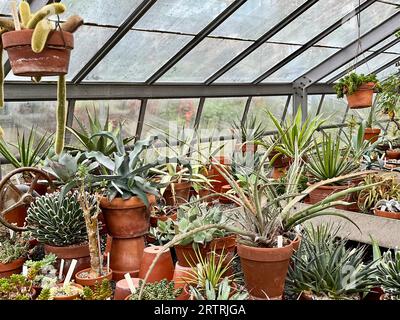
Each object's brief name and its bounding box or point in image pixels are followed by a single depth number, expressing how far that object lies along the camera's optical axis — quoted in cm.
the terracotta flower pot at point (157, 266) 156
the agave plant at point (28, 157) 235
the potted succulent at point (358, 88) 431
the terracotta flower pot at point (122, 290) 145
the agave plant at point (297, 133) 272
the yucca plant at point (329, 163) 230
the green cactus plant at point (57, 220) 169
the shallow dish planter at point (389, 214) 209
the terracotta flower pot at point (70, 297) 142
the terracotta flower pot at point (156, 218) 206
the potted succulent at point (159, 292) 132
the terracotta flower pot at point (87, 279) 154
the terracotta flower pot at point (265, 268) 131
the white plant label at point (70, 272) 152
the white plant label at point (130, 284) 138
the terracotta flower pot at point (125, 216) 174
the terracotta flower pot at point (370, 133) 420
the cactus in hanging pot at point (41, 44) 104
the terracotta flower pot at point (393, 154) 391
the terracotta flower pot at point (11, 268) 169
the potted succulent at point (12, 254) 169
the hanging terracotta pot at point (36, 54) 107
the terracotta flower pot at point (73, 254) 168
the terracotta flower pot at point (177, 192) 231
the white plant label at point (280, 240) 134
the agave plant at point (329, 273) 141
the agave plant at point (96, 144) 222
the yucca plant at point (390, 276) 135
